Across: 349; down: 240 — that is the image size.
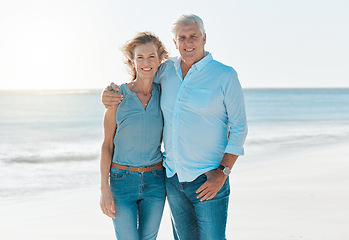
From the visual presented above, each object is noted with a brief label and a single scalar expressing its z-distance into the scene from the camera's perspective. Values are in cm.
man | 282
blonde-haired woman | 290
